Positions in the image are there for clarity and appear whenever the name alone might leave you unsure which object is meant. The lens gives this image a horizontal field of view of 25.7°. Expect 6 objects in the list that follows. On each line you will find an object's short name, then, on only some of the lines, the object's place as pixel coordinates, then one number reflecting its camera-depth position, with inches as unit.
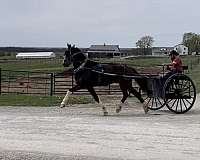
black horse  506.0
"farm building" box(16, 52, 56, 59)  6476.4
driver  524.7
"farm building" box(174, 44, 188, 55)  6038.4
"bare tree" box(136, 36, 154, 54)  6638.8
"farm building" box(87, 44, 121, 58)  5241.1
